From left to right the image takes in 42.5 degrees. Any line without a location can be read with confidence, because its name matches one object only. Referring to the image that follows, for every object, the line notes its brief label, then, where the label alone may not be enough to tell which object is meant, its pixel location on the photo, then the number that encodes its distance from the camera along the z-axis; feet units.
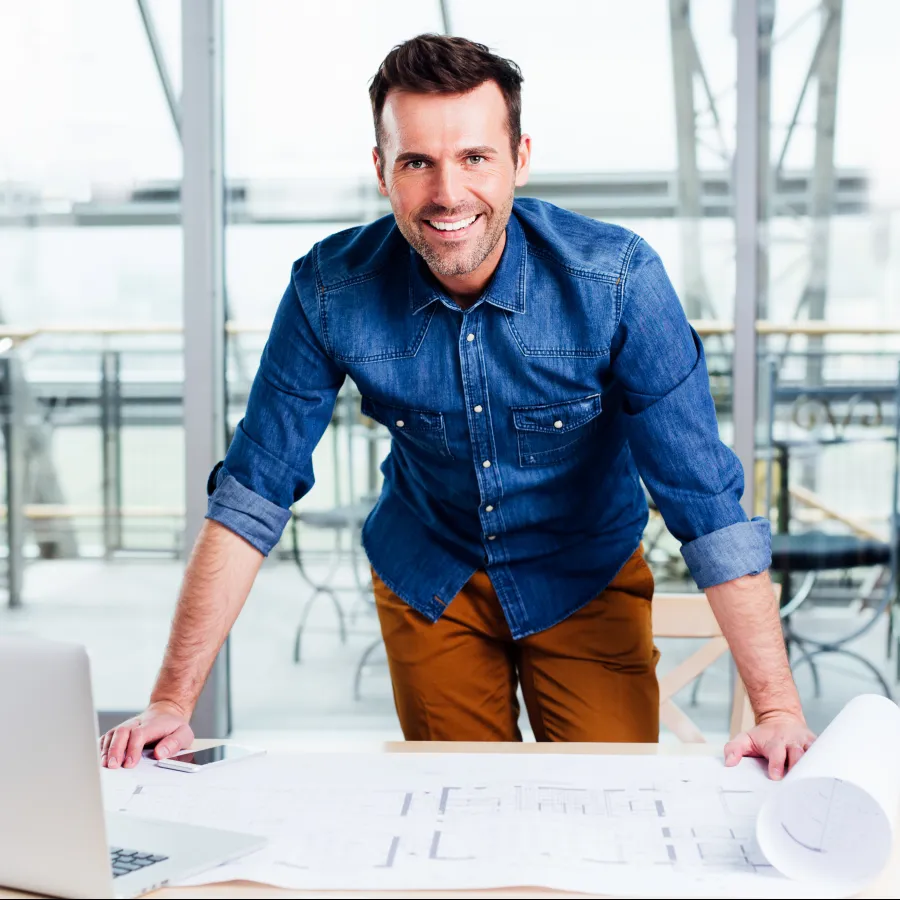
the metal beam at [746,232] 8.89
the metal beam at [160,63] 9.32
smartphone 3.97
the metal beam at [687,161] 8.98
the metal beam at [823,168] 8.97
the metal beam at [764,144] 8.97
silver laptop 2.75
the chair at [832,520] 9.24
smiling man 4.55
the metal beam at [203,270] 9.16
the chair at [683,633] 5.70
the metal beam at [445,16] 9.14
